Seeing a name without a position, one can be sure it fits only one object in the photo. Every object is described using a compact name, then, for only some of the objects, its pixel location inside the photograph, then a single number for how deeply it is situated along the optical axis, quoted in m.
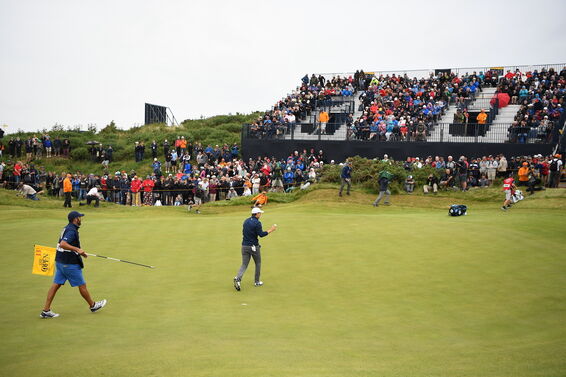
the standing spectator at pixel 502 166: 32.12
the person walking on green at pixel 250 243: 14.32
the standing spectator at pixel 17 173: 39.57
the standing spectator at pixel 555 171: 29.80
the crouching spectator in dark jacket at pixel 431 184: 32.12
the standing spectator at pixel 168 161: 44.66
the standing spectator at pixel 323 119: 42.59
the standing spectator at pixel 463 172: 31.88
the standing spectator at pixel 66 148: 50.68
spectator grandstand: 36.44
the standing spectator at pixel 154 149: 46.78
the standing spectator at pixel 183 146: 45.06
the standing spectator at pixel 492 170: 32.28
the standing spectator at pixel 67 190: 32.19
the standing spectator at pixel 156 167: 40.19
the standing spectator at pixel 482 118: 37.10
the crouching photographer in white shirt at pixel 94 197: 32.22
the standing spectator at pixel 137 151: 47.50
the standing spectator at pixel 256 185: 34.77
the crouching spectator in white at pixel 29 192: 33.91
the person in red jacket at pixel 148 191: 34.66
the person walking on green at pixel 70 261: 11.86
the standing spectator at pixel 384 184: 28.67
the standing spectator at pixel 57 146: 49.61
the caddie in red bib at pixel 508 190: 26.58
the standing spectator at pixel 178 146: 45.16
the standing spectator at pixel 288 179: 35.97
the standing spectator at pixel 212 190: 34.62
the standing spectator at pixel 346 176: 29.88
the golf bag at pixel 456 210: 24.62
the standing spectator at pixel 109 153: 48.74
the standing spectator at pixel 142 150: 47.88
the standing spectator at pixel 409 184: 32.25
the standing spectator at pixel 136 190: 34.62
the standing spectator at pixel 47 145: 49.25
